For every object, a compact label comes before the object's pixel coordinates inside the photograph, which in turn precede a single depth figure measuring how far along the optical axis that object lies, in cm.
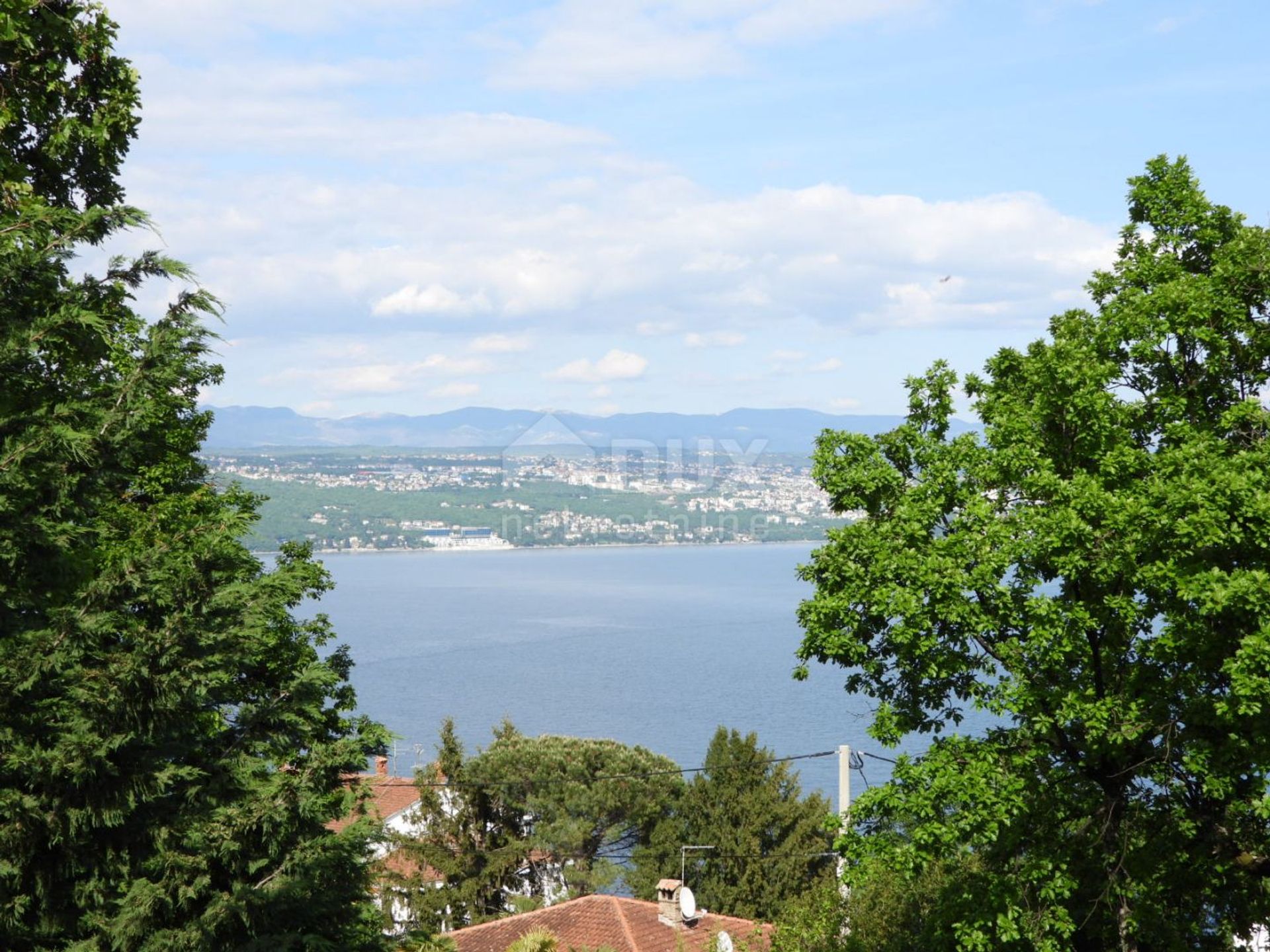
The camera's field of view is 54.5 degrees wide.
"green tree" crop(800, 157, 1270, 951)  1222
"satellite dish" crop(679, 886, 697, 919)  2833
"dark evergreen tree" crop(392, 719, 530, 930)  3600
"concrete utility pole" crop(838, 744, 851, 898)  2306
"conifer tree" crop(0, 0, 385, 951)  884
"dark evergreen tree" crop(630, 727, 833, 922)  4003
